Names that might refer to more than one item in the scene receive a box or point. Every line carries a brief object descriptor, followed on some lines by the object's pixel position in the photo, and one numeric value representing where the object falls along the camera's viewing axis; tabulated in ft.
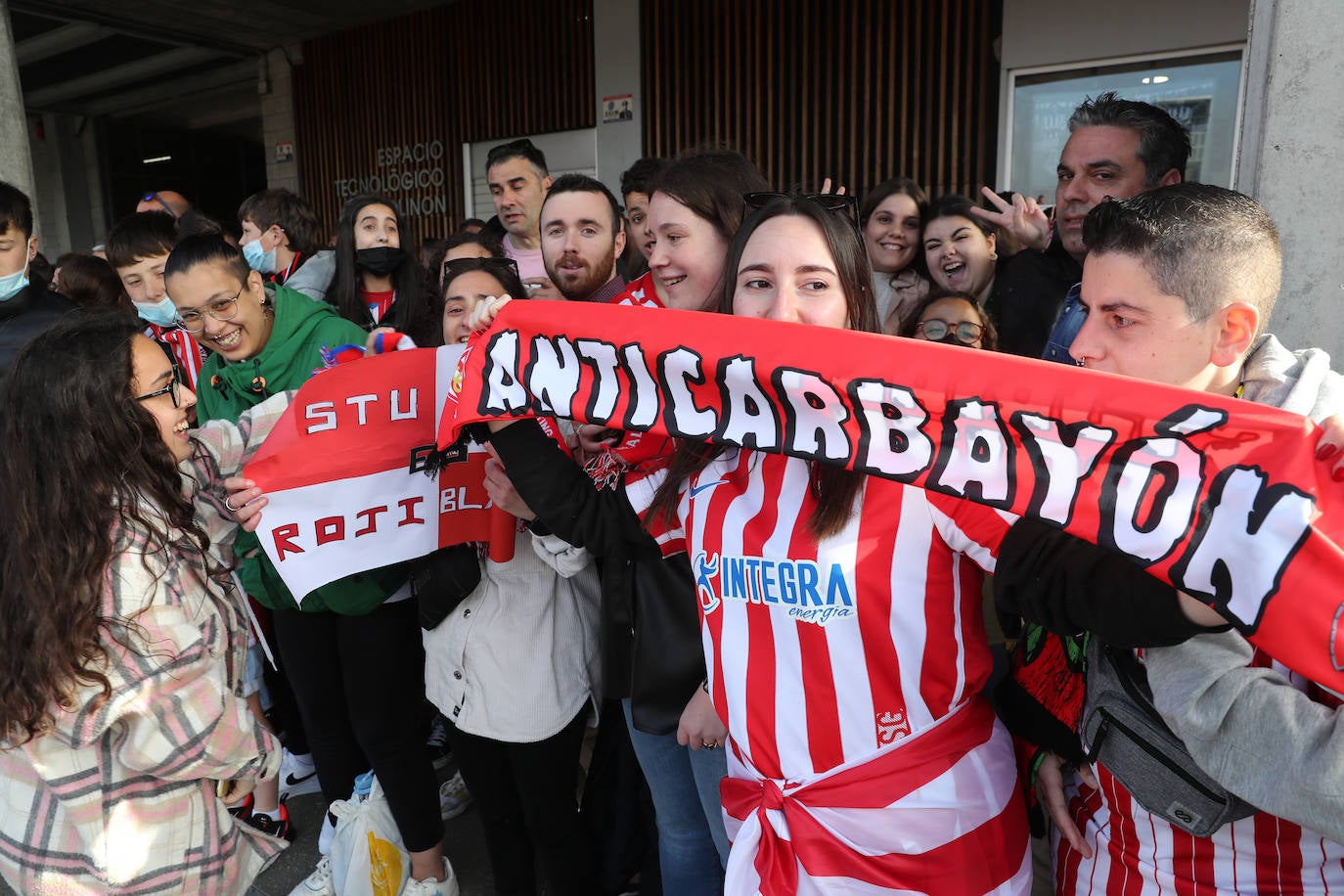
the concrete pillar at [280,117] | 34.45
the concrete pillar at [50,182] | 48.70
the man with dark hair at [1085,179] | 7.52
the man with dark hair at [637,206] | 9.92
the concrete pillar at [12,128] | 17.95
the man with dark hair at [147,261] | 12.57
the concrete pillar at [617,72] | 25.46
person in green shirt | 8.05
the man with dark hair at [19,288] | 10.64
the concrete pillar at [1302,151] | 6.62
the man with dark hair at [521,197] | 13.29
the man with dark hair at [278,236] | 13.73
